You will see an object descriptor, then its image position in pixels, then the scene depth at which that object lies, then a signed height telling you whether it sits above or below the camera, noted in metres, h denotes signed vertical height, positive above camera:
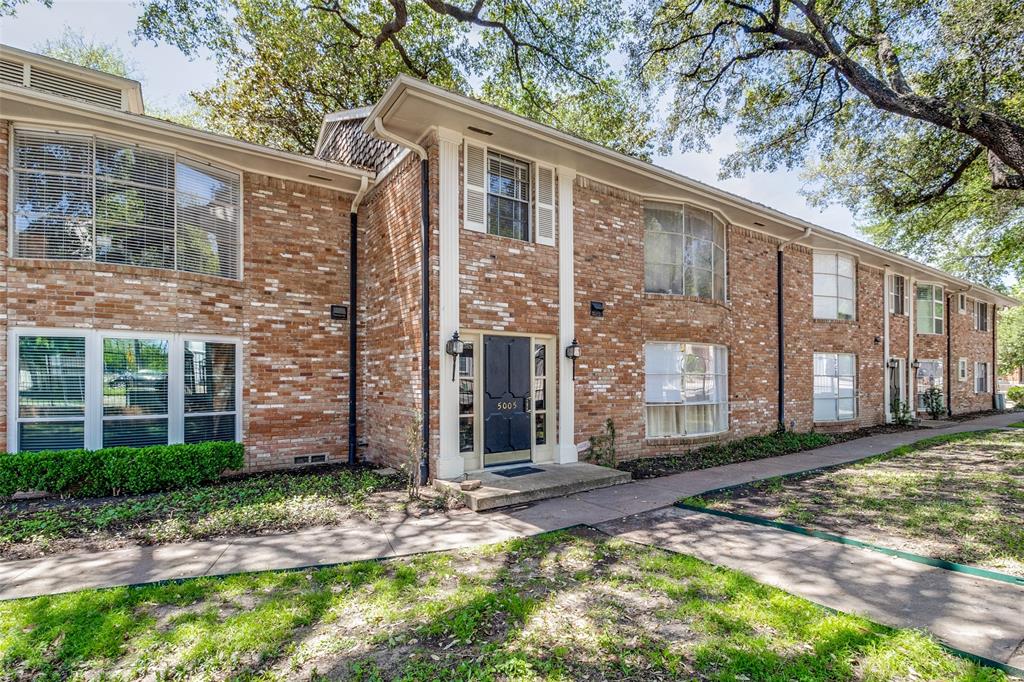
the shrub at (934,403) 17.28 -2.08
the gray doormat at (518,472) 7.07 -1.89
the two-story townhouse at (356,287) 6.65 +0.99
